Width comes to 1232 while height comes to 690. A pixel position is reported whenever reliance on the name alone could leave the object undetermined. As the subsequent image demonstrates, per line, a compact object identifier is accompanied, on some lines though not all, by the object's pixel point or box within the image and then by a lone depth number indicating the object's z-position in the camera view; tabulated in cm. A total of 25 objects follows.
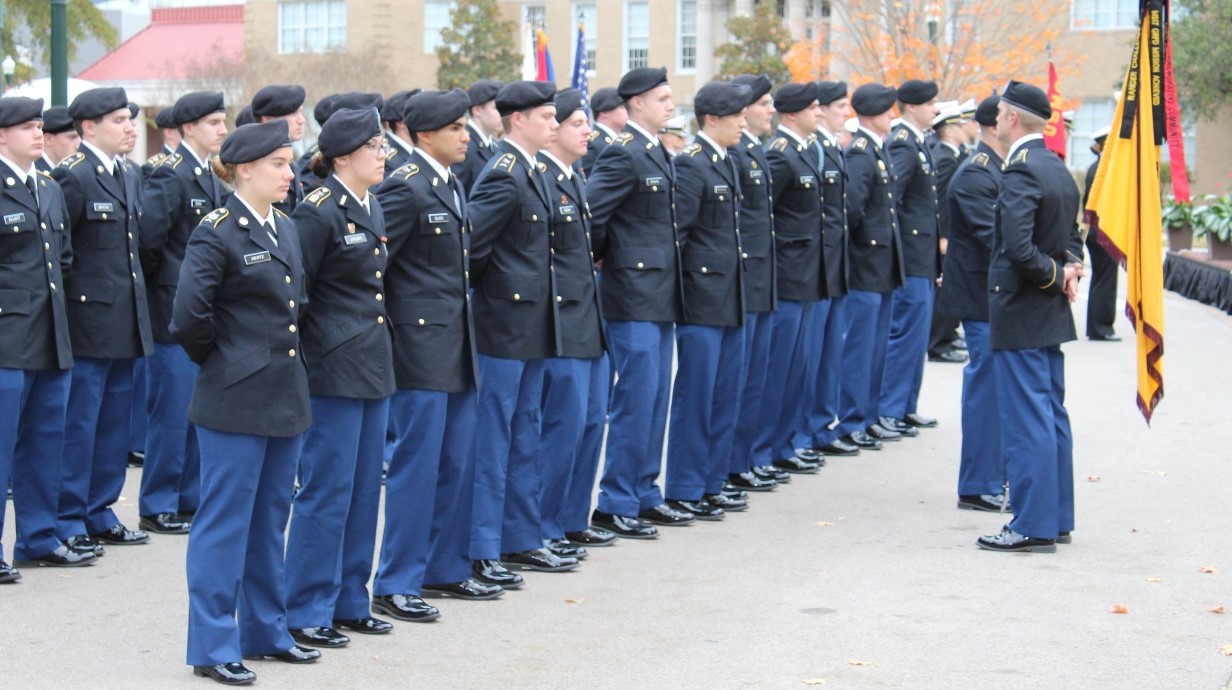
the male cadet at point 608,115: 1055
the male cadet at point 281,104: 938
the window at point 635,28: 6066
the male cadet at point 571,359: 858
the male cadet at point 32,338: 827
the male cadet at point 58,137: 991
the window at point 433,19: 6322
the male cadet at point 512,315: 819
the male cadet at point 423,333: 748
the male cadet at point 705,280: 984
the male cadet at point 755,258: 1042
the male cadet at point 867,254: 1238
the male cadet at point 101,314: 895
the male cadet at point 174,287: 952
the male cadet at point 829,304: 1173
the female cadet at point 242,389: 647
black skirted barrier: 2248
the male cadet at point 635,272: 938
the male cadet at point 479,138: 1185
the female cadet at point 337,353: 697
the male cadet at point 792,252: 1121
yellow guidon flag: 938
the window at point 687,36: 5972
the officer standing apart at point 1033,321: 898
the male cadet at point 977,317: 1023
